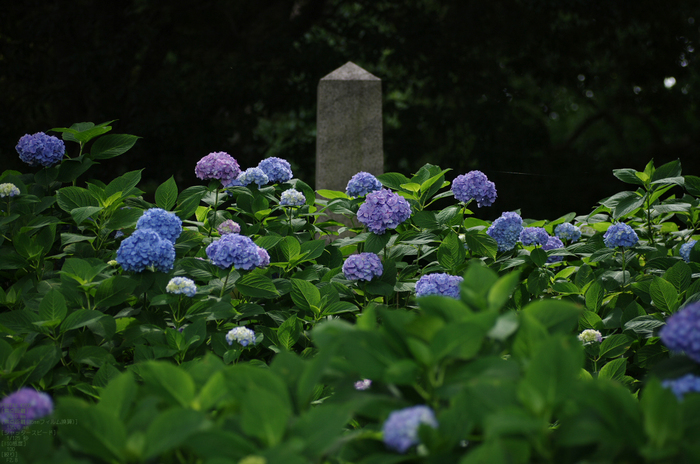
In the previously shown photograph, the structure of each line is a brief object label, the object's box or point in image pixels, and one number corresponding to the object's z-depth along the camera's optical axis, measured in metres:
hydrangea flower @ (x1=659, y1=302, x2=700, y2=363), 5.66
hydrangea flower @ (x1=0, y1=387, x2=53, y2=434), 5.68
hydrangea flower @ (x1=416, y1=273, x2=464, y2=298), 6.46
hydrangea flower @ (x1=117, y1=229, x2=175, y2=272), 6.41
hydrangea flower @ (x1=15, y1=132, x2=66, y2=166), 6.76
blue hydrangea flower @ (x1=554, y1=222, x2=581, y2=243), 7.13
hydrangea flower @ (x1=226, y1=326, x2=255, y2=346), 6.39
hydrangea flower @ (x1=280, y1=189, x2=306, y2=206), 6.93
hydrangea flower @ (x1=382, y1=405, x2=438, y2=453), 4.99
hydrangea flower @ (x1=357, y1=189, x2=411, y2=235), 6.68
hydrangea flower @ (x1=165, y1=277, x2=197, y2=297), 6.39
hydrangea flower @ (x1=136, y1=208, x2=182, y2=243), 6.52
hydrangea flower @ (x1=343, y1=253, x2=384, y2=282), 6.61
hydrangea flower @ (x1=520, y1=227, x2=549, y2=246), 6.82
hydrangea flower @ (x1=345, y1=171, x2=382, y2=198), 6.93
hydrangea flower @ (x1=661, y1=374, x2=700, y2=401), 5.58
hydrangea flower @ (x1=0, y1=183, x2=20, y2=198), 6.63
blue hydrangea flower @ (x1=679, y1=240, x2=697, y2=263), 6.86
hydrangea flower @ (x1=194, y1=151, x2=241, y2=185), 6.83
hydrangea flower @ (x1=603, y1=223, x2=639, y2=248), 6.78
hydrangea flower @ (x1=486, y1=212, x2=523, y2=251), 6.84
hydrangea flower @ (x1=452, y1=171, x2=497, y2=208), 6.88
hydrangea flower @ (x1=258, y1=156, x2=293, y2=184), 7.02
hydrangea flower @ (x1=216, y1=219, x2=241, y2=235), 6.83
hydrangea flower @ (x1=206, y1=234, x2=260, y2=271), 6.48
